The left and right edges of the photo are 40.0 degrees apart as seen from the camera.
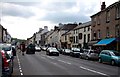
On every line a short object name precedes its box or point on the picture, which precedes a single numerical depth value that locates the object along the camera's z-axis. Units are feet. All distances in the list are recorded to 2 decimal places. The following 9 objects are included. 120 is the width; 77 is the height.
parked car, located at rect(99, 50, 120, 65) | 53.68
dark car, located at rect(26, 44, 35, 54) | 109.13
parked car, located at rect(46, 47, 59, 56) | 94.20
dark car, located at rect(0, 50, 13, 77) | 23.72
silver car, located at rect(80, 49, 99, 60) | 73.72
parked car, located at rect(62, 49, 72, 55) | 105.77
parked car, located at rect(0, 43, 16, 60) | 38.13
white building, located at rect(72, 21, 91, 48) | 115.37
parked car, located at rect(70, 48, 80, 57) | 90.87
